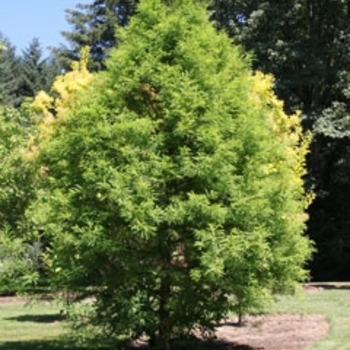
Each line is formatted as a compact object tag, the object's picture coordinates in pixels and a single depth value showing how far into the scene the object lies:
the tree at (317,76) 23.97
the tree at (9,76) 46.22
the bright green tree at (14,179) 10.93
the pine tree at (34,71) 49.88
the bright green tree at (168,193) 8.08
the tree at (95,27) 35.12
